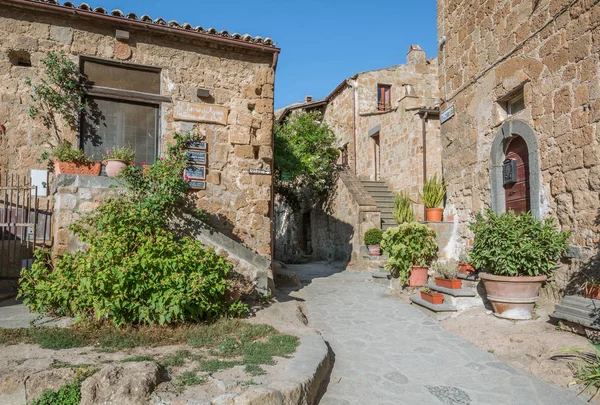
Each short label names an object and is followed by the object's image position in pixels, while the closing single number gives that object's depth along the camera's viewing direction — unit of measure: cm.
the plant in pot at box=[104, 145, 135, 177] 538
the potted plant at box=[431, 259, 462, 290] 596
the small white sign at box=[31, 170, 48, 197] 575
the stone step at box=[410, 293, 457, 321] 577
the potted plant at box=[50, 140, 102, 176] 529
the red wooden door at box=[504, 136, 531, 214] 581
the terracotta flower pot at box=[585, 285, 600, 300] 413
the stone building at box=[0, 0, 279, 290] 575
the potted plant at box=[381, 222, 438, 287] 736
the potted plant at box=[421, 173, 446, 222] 775
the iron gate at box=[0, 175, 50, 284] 534
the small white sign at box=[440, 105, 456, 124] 761
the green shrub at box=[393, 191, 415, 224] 920
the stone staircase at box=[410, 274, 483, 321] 574
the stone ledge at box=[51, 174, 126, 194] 493
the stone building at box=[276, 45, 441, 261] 1273
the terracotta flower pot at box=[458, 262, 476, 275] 618
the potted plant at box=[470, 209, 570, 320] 483
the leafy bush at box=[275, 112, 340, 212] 1474
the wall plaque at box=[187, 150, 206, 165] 634
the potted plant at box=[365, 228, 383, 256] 1166
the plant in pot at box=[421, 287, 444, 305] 604
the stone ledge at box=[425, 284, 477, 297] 572
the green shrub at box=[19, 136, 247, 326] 409
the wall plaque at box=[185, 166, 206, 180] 631
